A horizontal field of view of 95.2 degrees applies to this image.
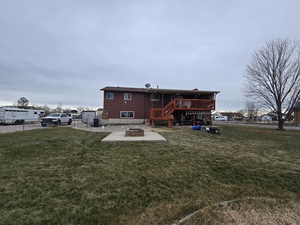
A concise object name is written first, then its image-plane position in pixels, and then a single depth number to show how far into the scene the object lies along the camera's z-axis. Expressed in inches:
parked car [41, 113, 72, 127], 729.6
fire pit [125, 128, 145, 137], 379.2
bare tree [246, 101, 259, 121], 2039.5
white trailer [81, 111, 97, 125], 707.7
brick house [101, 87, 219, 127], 751.7
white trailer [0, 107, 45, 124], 800.9
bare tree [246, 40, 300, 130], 684.1
